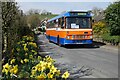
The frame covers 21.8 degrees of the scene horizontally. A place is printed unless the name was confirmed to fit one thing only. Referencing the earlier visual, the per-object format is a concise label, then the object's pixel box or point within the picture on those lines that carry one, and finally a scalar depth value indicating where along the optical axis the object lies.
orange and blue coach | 24.22
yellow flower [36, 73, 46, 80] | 5.81
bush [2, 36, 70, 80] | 6.06
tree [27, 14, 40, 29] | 83.38
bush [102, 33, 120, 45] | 26.79
